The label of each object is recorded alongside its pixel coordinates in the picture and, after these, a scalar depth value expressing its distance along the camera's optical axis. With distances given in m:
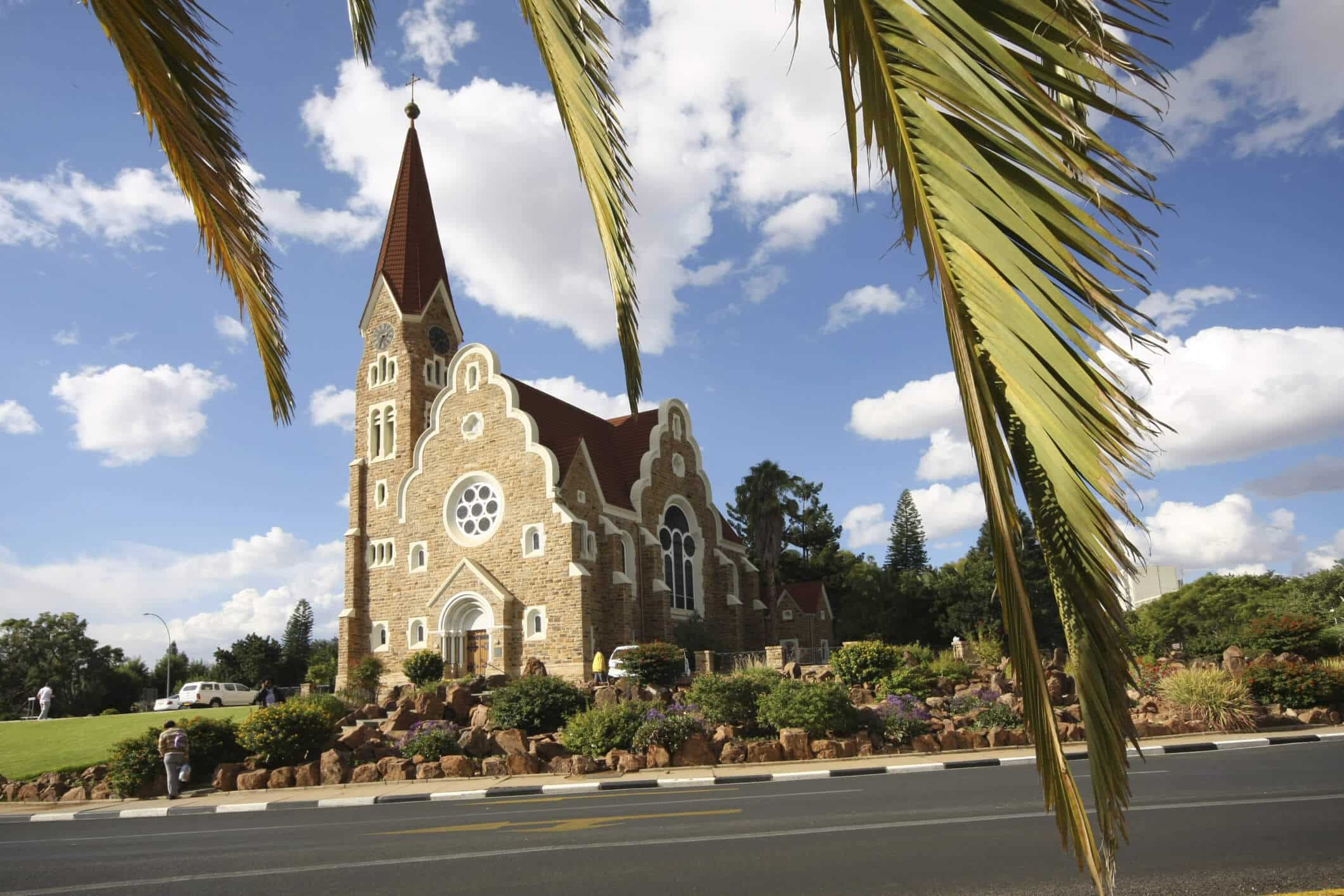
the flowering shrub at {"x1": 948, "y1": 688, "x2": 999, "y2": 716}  19.38
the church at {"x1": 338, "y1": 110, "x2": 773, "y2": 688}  32.12
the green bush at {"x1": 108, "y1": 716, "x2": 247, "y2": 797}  17.34
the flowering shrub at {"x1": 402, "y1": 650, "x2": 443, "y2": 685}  30.97
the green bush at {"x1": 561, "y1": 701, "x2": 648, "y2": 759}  17.53
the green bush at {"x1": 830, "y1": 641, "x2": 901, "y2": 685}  23.50
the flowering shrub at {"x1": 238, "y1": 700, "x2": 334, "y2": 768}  18.17
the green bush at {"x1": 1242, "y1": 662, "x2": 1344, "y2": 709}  18.98
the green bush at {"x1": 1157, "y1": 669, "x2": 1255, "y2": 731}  17.92
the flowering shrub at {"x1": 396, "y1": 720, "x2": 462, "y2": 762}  17.94
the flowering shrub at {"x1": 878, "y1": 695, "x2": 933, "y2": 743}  17.73
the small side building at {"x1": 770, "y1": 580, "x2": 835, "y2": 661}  43.31
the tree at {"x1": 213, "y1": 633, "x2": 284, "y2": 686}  51.88
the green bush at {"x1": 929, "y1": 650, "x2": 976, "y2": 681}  23.58
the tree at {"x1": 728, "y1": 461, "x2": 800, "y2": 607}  47.00
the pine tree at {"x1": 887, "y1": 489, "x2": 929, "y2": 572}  70.94
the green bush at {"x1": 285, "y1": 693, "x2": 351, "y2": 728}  20.55
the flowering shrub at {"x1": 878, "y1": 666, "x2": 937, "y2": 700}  21.95
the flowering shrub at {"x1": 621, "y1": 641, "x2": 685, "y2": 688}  25.02
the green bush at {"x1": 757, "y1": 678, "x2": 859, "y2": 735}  17.53
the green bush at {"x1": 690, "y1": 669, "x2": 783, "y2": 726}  18.75
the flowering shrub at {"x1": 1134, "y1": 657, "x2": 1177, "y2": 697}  20.41
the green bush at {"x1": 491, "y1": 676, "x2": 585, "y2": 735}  20.02
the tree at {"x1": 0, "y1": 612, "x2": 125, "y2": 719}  51.41
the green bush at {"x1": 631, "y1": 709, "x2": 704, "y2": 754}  17.05
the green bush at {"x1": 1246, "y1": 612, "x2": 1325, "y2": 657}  22.09
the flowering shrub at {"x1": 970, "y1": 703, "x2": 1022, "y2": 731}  18.05
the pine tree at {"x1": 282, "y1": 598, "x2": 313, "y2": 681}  69.31
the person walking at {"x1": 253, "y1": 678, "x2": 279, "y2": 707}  26.67
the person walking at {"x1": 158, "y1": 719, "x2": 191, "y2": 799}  16.62
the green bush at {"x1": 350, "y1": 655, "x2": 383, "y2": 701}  33.69
